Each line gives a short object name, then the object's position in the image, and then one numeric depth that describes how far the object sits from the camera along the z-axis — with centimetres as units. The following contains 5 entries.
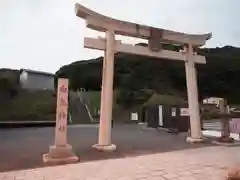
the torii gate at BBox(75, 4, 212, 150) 538
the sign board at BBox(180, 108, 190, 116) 940
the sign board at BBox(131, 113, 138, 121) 1411
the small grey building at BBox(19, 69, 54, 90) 2000
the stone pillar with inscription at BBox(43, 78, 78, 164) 415
